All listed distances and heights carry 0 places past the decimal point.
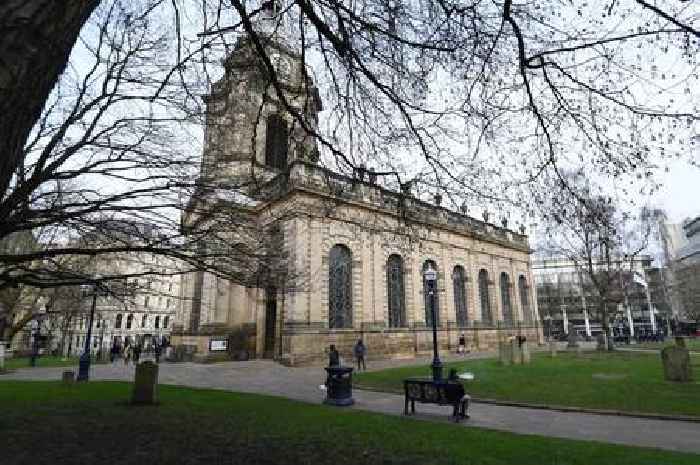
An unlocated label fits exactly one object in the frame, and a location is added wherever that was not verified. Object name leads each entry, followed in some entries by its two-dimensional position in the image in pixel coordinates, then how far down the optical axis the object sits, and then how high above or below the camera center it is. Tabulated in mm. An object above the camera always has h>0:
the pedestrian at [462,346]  31016 -926
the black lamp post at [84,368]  18062 -1176
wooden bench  9547 -1366
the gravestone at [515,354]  21438 -1063
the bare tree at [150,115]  1742 +2626
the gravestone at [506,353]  21375 -1009
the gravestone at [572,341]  35653 -831
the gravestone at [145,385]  11531 -1228
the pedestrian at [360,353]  20859 -863
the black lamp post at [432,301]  13367 +1002
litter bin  11766 -1383
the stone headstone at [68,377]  16170 -1387
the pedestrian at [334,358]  16834 -908
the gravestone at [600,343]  31203 -876
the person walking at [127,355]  30386 -1147
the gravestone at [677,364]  13695 -1097
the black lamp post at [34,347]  28219 -477
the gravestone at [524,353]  21794 -1055
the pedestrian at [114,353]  33675 -1110
